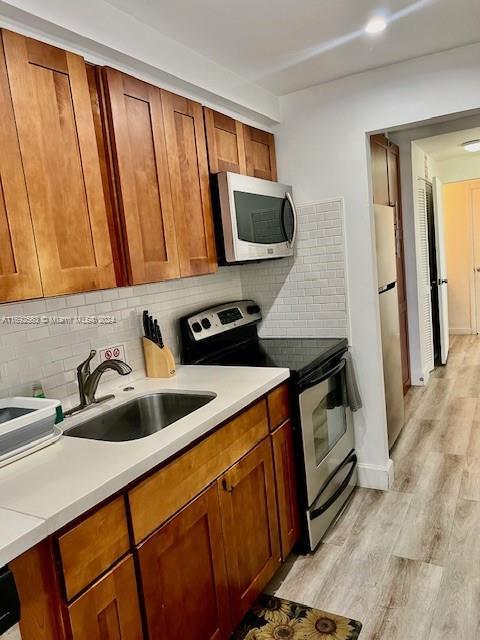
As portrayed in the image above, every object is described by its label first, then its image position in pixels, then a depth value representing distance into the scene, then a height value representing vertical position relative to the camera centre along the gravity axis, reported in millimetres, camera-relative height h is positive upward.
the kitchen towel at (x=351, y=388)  2650 -766
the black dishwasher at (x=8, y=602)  951 -629
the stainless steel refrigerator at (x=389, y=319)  2900 -478
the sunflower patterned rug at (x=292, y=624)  1796 -1408
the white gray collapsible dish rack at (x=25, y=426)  1326 -410
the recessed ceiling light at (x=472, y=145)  4812 +901
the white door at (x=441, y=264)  5134 -283
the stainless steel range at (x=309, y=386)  2215 -650
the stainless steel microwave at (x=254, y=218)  2227 +191
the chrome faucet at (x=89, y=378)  1784 -384
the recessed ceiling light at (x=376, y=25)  1917 +884
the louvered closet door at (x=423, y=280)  4586 -389
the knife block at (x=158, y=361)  2188 -421
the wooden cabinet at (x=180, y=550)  1094 -798
